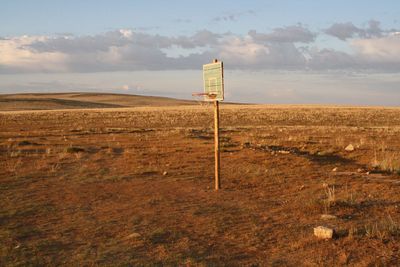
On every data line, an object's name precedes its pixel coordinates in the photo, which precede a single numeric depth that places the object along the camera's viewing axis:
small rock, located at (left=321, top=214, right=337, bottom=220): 9.58
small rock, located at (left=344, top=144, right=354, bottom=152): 20.50
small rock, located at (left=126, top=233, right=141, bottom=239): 8.49
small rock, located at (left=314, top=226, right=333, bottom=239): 8.12
